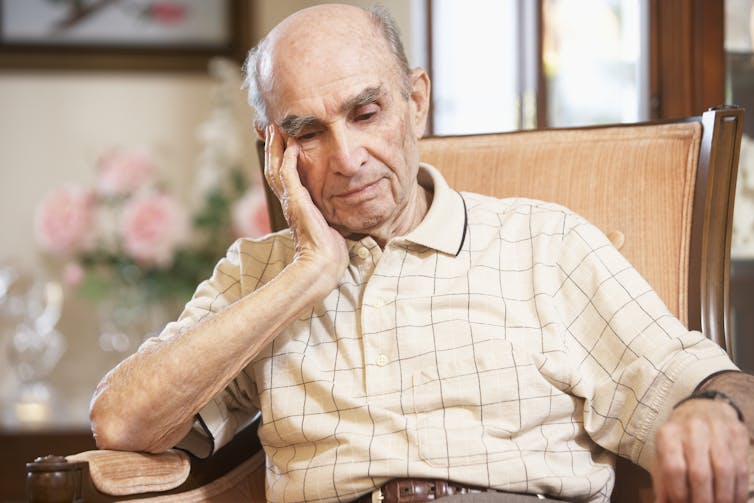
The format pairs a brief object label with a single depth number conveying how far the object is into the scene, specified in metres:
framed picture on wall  3.95
